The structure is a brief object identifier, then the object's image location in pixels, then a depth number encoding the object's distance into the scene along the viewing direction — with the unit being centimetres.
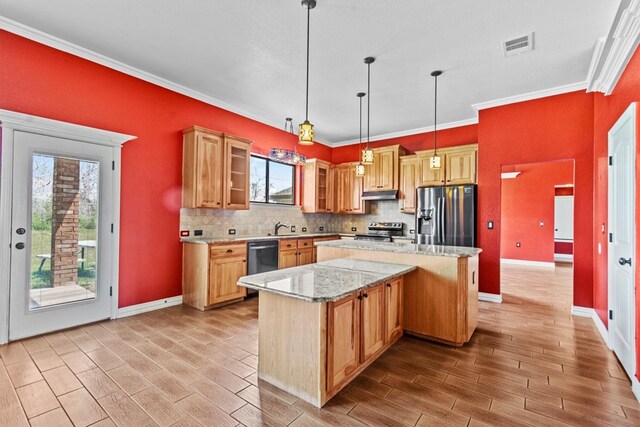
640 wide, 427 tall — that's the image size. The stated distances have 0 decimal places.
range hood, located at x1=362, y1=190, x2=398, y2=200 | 588
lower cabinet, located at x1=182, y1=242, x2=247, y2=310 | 394
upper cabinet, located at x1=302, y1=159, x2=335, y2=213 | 625
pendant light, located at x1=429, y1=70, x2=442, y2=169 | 371
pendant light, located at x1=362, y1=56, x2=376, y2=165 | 341
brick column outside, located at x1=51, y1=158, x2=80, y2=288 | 316
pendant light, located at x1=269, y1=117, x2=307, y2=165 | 455
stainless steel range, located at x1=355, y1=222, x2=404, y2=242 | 600
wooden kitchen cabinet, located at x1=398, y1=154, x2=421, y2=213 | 564
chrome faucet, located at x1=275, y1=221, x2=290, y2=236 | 573
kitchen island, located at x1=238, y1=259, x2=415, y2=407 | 196
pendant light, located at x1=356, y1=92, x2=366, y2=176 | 404
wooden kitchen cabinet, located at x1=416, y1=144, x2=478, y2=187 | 496
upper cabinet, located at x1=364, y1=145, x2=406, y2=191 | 590
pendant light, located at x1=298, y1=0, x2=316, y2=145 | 265
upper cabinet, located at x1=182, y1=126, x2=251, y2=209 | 412
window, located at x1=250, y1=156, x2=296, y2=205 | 543
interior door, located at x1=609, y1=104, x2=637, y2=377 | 235
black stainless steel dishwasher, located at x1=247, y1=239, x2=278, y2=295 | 453
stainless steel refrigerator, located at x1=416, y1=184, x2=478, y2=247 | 471
